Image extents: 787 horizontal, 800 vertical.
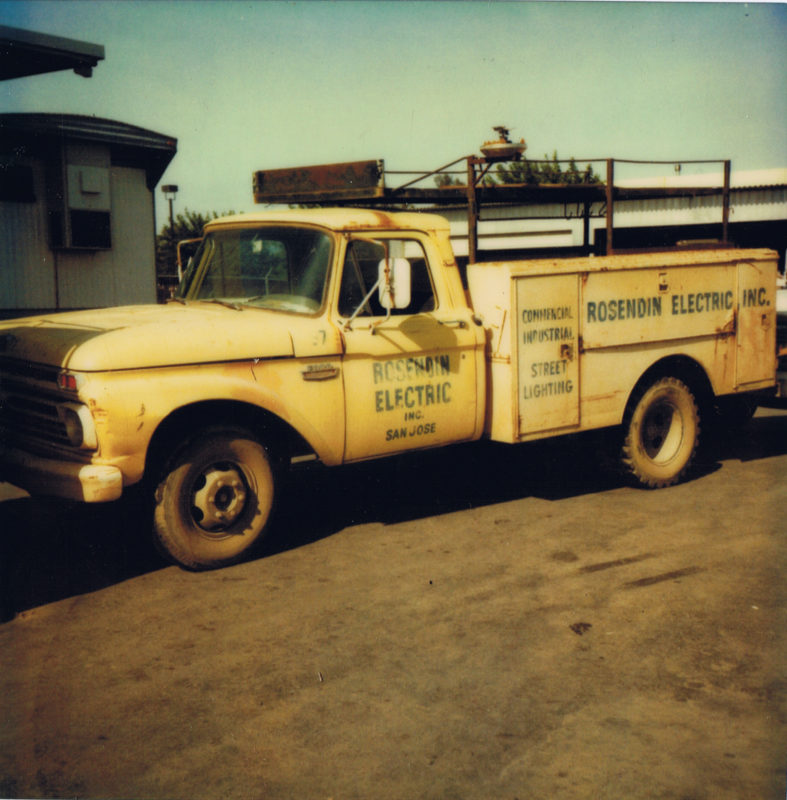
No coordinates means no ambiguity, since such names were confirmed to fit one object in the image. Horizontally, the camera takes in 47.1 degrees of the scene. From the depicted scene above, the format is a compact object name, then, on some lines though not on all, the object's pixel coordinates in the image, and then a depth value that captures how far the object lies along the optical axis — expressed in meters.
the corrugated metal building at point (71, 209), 13.84
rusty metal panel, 6.45
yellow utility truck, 4.99
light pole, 18.95
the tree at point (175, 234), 47.73
